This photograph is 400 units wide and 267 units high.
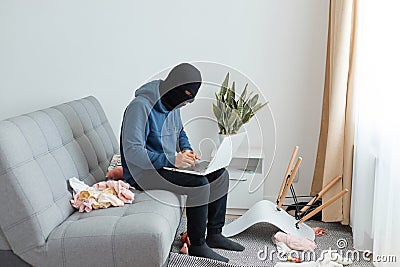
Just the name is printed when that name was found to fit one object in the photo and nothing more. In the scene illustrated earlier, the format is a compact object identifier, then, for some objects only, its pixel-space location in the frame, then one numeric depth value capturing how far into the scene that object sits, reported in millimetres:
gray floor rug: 2768
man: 2730
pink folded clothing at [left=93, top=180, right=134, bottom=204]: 2672
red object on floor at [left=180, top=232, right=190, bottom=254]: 2898
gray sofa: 2240
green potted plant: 3516
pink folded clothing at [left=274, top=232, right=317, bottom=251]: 3006
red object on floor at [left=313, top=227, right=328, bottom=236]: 3273
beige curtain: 3258
